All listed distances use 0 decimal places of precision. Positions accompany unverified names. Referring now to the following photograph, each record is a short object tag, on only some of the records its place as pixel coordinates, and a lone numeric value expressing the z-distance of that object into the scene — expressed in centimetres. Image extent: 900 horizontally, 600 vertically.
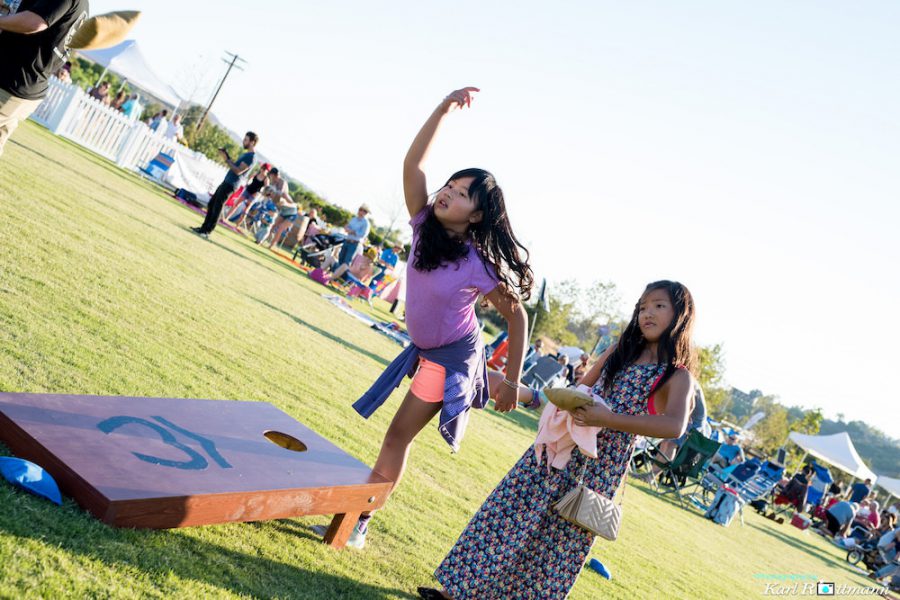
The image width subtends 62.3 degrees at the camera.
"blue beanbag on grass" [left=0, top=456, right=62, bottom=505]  247
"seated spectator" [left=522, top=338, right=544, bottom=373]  1778
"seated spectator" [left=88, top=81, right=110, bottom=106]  2412
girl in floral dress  356
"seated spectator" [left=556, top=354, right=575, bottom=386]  1888
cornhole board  246
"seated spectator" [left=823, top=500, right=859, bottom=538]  2011
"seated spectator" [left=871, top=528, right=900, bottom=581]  1576
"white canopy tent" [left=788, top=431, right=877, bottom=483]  3195
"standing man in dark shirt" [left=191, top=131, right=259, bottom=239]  1366
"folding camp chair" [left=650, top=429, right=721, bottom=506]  1271
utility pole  5684
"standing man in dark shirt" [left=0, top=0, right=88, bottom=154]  464
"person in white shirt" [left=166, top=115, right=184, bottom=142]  2508
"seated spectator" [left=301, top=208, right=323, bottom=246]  2104
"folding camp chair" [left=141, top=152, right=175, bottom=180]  2150
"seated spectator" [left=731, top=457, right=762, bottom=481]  1421
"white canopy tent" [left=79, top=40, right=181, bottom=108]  2989
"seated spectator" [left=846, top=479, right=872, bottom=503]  2489
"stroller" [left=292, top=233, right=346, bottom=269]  1803
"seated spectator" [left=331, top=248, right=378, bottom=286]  1825
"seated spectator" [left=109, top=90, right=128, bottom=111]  2556
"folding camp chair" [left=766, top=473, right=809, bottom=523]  2108
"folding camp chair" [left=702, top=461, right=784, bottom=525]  1432
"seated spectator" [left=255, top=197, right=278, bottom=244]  1986
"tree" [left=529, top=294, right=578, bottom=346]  4178
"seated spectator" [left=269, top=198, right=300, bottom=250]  2053
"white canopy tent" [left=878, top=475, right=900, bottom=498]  3672
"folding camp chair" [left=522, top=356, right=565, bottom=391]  1588
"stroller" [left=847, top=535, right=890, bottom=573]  1678
